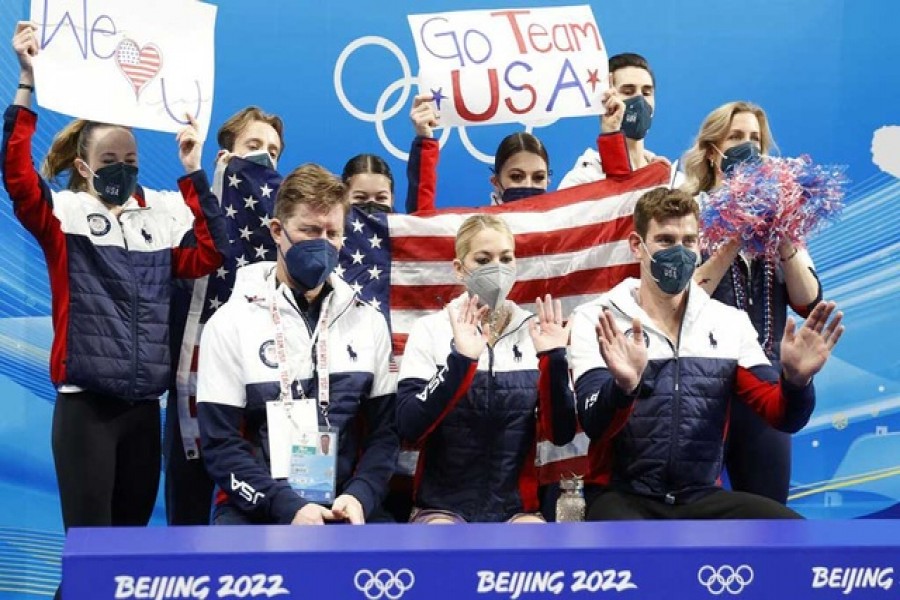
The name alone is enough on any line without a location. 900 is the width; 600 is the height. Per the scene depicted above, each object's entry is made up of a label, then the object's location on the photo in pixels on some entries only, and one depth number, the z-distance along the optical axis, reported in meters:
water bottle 4.40
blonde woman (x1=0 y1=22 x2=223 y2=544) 4.48
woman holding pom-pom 4.59
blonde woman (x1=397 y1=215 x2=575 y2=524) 4.30
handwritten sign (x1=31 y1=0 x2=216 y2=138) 4.52
